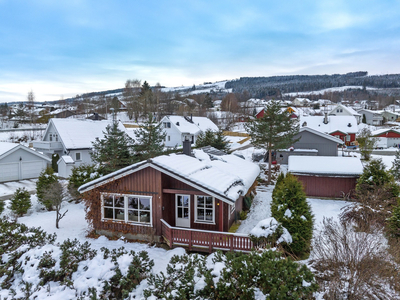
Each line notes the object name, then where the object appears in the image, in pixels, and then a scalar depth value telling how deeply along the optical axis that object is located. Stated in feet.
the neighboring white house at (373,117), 265.42
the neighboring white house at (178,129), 148.05
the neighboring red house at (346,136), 135.23
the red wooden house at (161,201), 39.49
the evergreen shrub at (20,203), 55.77
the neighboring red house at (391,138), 147.57
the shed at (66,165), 83.46
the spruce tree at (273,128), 77.10
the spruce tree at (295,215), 35.09
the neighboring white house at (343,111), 222.48
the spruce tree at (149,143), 74.28
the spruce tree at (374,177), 50.06
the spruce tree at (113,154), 66.80
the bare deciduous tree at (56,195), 49.62
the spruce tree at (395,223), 36.34
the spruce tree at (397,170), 68.61
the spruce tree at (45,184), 59.31
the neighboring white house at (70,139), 99.50
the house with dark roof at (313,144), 92.79
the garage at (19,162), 84.17
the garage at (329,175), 64.28
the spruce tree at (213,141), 98.53
